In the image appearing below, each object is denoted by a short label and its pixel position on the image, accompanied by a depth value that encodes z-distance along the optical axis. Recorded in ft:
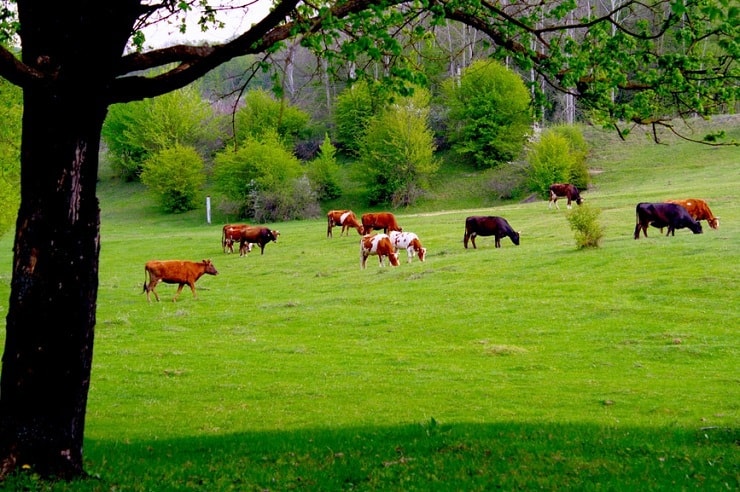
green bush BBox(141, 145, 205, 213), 272.31
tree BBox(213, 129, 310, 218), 243.19
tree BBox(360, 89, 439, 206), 262.26
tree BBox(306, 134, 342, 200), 272.92
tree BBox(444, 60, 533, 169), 279.69
